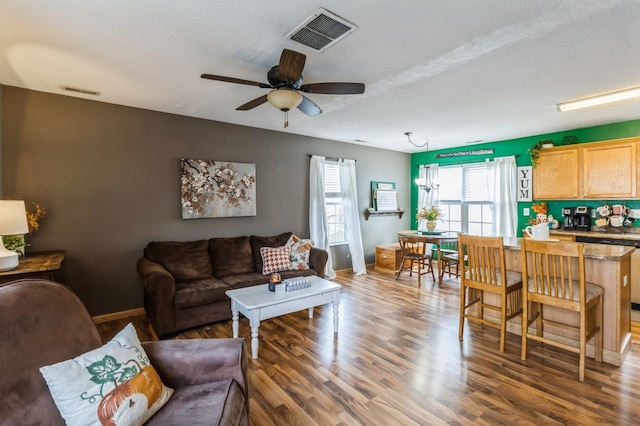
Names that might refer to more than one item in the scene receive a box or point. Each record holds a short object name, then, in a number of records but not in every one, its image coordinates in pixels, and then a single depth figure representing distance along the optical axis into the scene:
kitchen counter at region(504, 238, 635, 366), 2.66
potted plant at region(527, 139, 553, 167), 5.05
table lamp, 2.46
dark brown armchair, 1.25
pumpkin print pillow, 1.23
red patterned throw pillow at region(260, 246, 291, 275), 4.31
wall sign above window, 6.09
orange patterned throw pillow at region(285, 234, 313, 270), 4.48
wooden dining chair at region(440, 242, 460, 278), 5.49
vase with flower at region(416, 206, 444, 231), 5.85
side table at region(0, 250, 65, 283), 2.40
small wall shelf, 6.54
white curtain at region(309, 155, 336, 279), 5.52
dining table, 5.26
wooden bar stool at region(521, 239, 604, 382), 2.45
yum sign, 5.48
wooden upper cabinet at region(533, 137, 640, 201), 4.24
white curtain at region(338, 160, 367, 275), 6.05
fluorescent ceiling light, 3.24
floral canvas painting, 4.23
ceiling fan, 2.34
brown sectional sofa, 3.26
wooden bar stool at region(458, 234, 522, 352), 2.89
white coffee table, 2.81
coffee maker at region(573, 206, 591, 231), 4.75
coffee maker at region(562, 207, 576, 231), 4.89
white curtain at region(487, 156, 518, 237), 5.67
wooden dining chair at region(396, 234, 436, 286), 5.39
